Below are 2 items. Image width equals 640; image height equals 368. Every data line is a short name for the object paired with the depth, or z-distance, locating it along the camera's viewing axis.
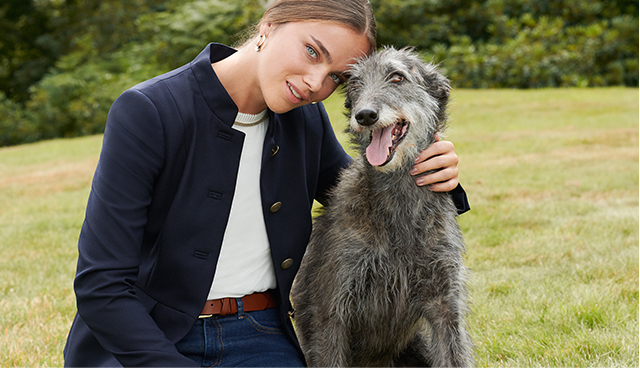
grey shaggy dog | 2.85
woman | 2.34
